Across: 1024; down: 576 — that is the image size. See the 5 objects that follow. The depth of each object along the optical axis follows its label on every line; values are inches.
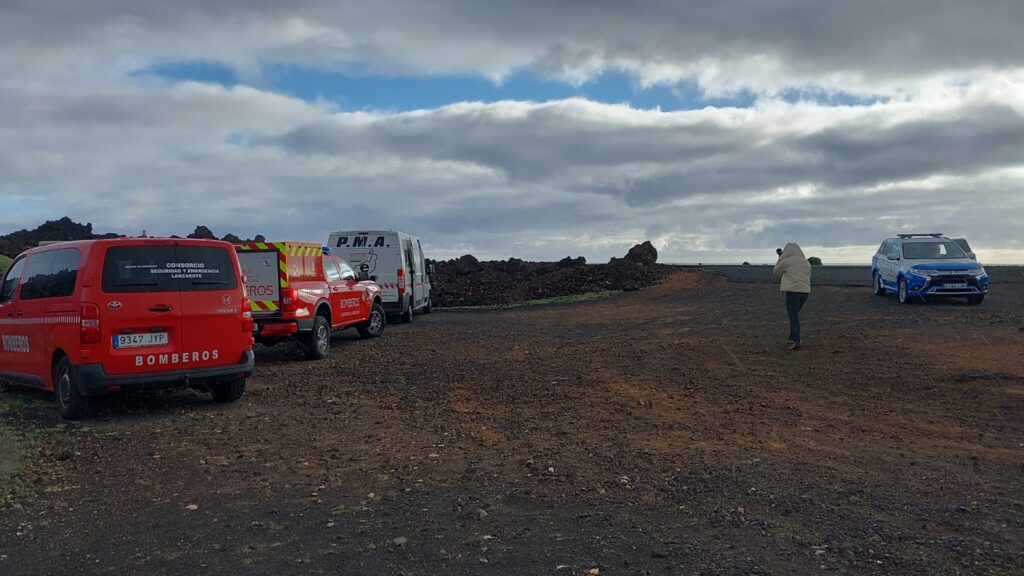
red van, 352.3
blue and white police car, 835.4
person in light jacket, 551.5
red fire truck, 543.8
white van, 854.5
